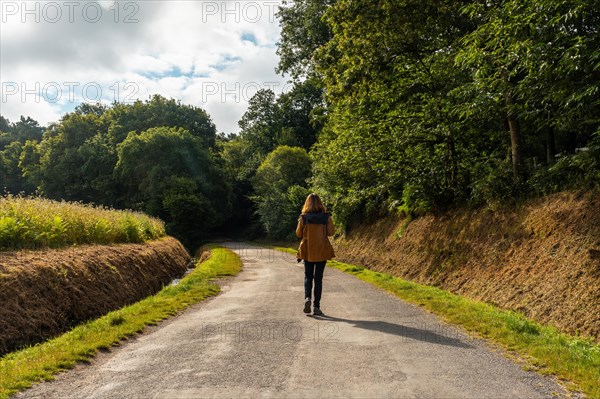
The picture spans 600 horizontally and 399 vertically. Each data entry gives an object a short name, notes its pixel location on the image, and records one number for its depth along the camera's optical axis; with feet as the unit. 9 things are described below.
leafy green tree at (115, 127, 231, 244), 170.30
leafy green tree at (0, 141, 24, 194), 252.42
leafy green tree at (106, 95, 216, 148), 220.84
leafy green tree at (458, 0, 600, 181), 27.71
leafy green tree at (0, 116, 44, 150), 367.52
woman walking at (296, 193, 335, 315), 28.07
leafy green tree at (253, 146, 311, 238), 147.54
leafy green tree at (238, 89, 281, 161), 251.60
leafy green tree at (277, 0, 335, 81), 89.81
